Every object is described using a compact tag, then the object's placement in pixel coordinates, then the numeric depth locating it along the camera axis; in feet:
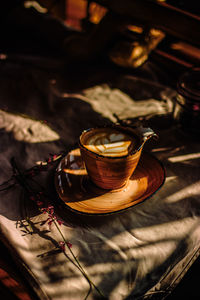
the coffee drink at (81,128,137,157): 2.02
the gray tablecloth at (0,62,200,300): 1.75
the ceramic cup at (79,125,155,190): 1.85
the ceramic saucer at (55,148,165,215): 1.98
